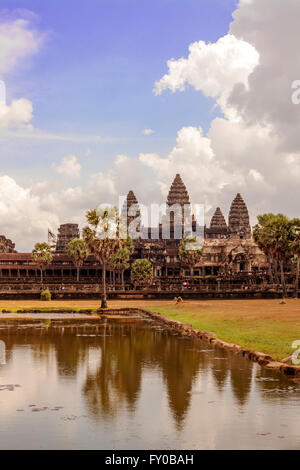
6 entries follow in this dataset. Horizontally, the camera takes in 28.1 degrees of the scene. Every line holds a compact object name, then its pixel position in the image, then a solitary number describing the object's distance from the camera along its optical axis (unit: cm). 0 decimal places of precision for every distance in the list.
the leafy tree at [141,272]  11625
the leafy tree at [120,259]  10681
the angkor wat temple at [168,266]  11544
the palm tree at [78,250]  11781
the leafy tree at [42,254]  10919
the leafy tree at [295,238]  7288
